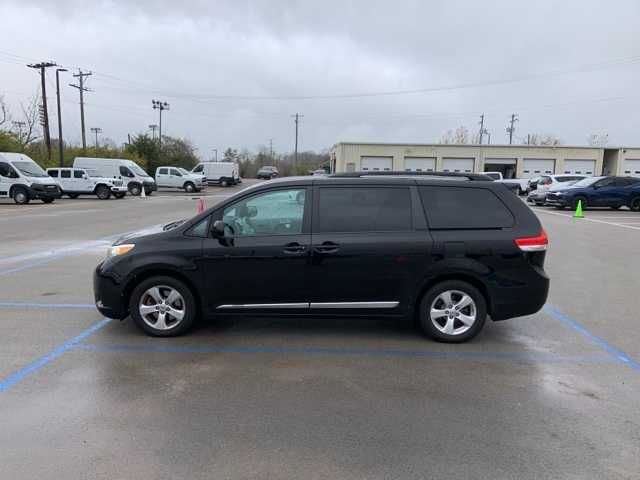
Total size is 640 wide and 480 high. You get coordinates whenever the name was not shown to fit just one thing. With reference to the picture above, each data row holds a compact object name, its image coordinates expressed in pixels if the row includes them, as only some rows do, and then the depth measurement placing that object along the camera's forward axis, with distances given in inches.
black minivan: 194.5
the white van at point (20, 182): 965.8
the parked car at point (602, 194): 914.1
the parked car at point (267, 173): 2600.9
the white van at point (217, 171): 1905.8
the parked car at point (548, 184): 1011.9
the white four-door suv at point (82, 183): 1165.7
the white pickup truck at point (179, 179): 1581.0
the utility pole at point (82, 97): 1861.5
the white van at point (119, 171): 1343.5
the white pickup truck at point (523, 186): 1497.3
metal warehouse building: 2006.6
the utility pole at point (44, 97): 1515.7
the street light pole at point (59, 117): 1582.2
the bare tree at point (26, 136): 1797.5
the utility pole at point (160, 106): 2847.4
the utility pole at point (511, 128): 3564.0
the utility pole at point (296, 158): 3420.0
